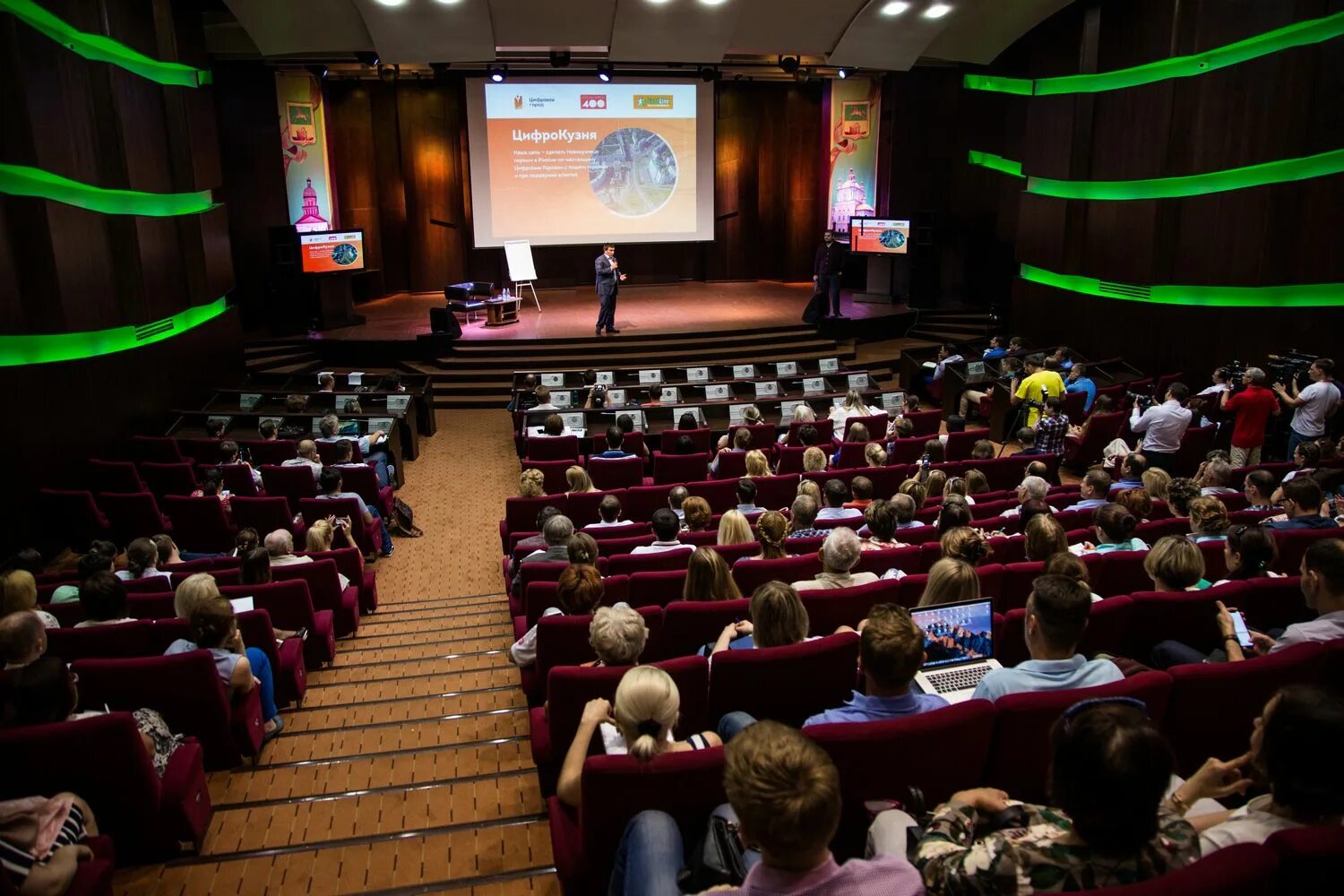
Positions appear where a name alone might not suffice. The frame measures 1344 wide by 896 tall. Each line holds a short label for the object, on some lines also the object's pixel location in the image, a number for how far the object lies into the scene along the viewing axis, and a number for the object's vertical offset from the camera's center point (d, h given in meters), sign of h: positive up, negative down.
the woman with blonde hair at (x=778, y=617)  3.26 -1.30
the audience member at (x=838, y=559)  4.11 -1.40
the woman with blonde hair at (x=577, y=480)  6.74 -1.70
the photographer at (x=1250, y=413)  8.21 -1.61
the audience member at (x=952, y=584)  3.46 -1.27
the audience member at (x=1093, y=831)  1.82 -1.18
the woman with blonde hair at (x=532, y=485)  6.92 -1.77
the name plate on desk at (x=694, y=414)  10.30 -1.92
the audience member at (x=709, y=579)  4.06 -1.45
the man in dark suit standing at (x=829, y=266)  14.72 -0.52
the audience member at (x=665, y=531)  5.19 -1.60
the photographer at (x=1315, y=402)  8.06 -1.50
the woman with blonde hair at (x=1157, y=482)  5.85 -1.55
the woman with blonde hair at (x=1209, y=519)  4.68 -1.42
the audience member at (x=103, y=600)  4.27 -1.58
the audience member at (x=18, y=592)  4.39 -1.59
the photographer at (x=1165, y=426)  8.12 -1.70
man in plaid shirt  8.98 -1.89
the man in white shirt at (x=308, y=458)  8.13 -1.84
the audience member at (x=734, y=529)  5.24 -1.60
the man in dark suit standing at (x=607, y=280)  14.02 -0.65
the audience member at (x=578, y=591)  3.95 -1.45
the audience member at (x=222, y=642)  3.94 -1.66
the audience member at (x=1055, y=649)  2.80 -1.25
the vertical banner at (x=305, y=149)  15.94 +1.54
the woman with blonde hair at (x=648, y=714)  2.48 -1.25
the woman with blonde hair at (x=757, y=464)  7.02 -1.67
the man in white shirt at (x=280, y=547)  5.60 -1.78
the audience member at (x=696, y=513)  5.67 -1.63
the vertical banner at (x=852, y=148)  18.22 +1.60
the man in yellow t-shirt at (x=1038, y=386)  9.77 -1.60
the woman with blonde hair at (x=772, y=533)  4.72 -1.47
